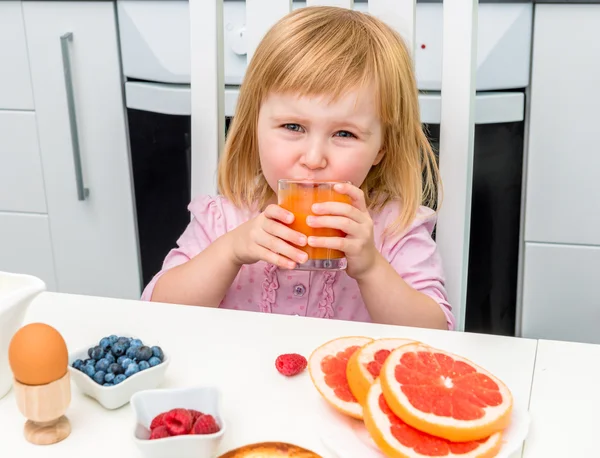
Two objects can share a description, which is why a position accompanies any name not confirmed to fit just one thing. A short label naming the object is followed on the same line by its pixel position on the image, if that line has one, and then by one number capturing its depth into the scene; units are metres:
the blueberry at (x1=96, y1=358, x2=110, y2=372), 0.73
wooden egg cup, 0.63
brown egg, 0.61
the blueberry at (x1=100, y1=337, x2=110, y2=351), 0.76
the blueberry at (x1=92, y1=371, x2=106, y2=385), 0.71
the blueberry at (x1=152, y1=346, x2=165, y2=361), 0.74
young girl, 1.04
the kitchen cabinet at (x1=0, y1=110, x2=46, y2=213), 2.02
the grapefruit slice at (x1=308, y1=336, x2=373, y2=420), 0.69
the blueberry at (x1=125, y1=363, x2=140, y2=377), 0.72
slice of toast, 0.64
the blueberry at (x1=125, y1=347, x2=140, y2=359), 0.74
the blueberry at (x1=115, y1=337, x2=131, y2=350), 0.76
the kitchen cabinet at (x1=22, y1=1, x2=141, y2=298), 1.88
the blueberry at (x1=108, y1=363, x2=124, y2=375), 0.72
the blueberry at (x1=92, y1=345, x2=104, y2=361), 0.74
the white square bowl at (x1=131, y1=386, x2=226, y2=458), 0.60
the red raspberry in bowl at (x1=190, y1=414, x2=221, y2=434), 0.62
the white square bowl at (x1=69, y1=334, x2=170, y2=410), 0.70
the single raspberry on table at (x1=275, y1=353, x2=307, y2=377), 0.77
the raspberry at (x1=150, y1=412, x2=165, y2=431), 0.63
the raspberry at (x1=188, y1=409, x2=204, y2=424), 0.64
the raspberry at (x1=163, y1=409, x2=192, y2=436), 0.62
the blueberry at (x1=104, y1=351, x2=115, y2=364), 0.74
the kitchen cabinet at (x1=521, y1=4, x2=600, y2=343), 1.60
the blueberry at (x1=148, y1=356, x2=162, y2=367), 0.73
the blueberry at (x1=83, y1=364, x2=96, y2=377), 0.72
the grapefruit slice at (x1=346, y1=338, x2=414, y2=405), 0.69
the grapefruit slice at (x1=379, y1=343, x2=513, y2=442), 0.62
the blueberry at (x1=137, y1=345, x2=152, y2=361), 0.74
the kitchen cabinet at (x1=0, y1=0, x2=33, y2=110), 1.91
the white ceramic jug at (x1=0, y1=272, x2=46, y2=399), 0.70
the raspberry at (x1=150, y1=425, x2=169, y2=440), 0.62
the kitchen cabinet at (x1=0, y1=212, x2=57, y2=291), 2.12
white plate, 0.65
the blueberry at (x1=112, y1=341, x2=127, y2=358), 0.75
